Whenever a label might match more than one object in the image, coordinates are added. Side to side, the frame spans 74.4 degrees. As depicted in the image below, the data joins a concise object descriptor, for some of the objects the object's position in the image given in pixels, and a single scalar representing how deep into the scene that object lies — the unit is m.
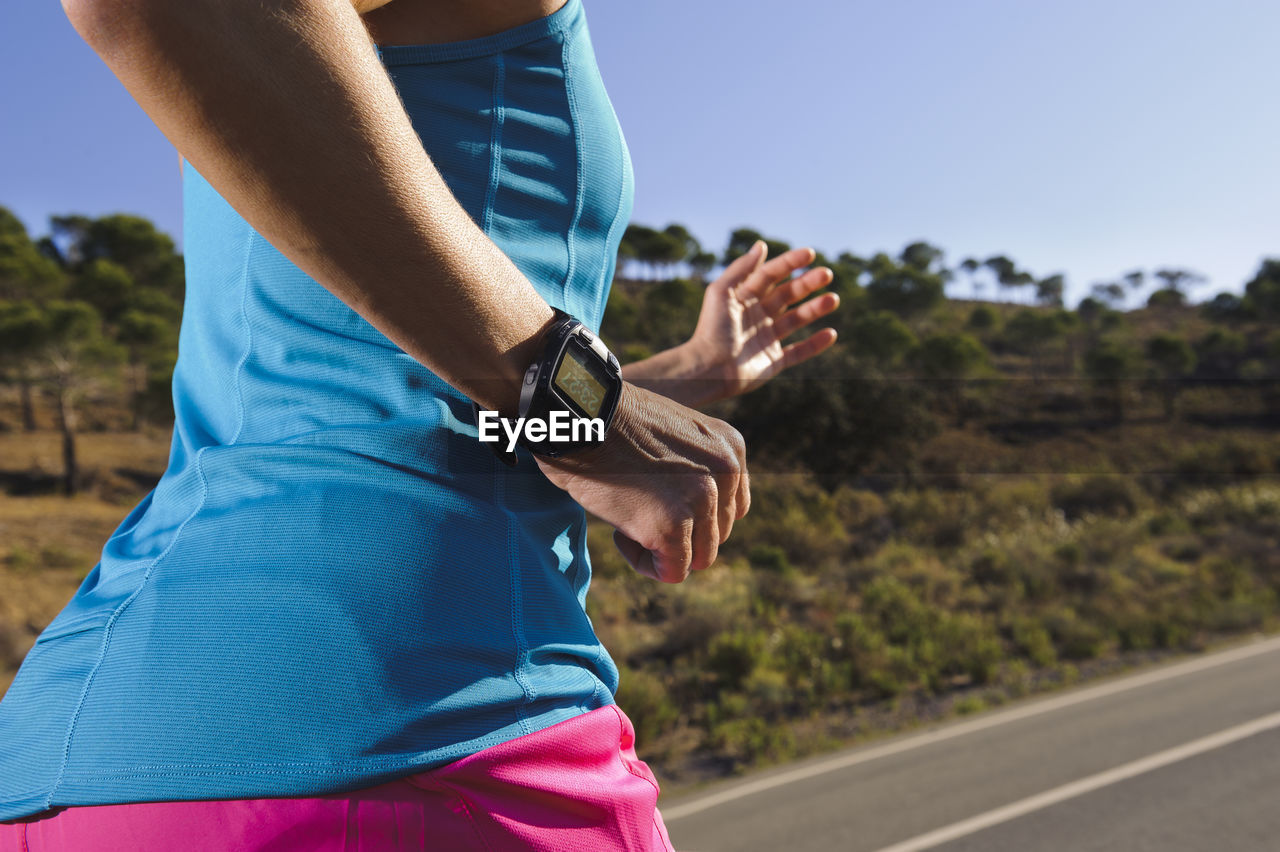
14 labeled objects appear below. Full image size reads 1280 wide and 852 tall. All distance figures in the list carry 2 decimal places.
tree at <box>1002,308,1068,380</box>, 41.84
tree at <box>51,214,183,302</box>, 36.59
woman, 0.58
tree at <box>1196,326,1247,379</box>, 39.66
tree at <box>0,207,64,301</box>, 28.03
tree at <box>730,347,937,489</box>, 22.05
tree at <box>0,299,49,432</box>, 20.95
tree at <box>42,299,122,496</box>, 21.45
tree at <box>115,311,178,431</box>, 25.11
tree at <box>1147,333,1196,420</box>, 36.84
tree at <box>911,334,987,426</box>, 32.94
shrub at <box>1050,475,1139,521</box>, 20.31
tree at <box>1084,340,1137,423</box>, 35.34
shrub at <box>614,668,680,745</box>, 8.01
